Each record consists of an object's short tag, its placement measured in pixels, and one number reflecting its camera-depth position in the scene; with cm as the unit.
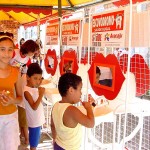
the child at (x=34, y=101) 204
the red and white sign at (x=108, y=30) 143
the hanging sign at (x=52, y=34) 274
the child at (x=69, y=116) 132
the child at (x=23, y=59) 243
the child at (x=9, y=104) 154
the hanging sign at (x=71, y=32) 216
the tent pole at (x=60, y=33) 252
